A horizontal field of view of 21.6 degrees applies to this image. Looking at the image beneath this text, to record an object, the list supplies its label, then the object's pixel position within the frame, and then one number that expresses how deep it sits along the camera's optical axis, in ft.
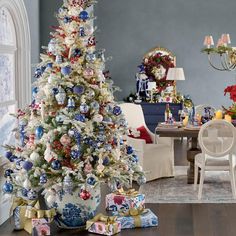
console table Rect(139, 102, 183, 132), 37.45
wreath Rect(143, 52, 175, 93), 39.06
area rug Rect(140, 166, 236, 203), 22.79
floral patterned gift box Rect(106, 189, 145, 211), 19.58
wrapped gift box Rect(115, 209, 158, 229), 18.75
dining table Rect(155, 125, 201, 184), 24.71
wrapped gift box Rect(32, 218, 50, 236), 17.81
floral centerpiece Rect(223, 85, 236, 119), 25.57
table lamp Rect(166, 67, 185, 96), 36.24
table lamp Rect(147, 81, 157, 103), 38.42
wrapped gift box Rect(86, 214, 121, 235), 17.88
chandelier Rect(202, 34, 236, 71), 28.97
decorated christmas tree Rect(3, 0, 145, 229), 17.81
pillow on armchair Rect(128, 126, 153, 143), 27.37
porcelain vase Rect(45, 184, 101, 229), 18.21
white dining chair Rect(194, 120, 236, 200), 22.62
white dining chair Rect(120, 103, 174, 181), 26.04
